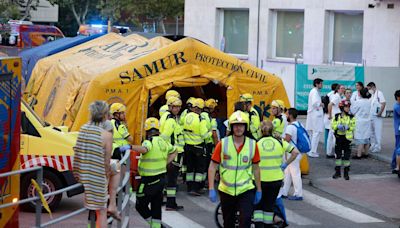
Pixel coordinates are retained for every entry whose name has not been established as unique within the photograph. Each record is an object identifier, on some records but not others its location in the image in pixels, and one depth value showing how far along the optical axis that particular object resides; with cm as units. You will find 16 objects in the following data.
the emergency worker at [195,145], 1602
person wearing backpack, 1555
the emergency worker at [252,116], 1652
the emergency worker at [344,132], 1798
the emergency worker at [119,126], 1473
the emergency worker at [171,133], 1482
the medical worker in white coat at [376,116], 2172
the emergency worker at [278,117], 1616
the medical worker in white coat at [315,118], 2120
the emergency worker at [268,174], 1237
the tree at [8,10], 4367
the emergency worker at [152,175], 1200
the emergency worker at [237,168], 1085
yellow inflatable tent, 1755
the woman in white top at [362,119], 2105
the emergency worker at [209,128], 1625
